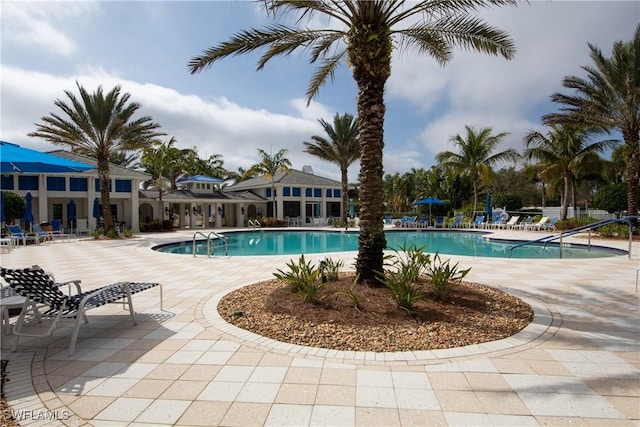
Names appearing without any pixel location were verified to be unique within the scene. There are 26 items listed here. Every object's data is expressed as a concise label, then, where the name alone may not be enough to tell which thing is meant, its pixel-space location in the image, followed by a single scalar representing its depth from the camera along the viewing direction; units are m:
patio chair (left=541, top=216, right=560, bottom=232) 21.78
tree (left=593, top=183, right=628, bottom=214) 21.45
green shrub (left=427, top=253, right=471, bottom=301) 5.50
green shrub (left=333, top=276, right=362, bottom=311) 5.01
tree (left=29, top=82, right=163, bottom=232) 18.53
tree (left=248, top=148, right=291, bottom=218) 29.08
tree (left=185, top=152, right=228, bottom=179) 44.08
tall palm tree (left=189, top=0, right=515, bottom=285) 5.87
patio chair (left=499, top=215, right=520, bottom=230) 24.50
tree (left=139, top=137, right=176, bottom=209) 28.19
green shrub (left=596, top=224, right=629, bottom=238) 16.70
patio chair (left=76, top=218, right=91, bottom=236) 22.30
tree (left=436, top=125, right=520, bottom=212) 27.33
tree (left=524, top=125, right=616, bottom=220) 22.73
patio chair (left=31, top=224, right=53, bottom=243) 17.34
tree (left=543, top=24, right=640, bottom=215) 15.42
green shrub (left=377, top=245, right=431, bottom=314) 4.92
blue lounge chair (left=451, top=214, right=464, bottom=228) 26.18
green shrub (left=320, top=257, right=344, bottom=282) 6.52
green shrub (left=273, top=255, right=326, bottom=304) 5.30
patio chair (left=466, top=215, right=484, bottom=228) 25.65
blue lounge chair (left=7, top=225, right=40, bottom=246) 16.41
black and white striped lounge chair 3.87
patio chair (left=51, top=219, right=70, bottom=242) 19.73
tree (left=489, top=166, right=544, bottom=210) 47.44
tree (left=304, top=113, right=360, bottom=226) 27.09
